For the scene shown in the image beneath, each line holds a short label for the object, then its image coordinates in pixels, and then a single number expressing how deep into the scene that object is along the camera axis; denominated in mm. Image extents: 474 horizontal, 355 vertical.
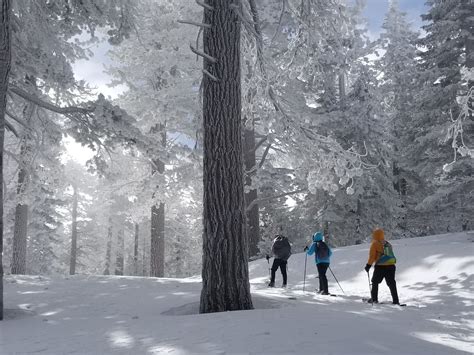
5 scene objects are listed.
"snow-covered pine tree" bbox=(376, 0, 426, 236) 22364
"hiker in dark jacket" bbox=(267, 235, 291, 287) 12227
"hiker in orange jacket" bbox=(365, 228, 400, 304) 8727
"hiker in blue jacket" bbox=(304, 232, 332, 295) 10742
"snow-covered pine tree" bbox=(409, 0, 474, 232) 17438
